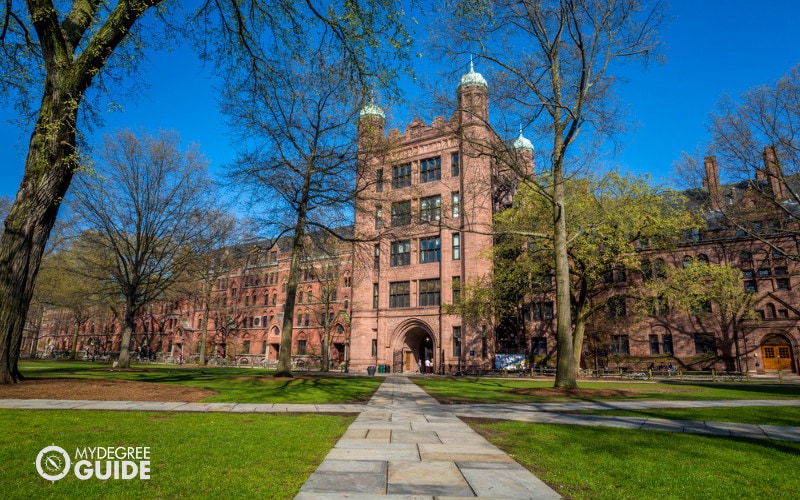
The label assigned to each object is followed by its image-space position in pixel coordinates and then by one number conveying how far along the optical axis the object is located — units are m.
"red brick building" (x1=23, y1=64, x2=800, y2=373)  35.12
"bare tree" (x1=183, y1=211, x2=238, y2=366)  28.95
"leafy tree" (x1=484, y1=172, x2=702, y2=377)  22.70
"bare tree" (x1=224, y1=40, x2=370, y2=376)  19.88
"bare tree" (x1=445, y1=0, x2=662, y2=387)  15.46
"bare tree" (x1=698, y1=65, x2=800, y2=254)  22.48
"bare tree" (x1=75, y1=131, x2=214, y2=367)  26.27
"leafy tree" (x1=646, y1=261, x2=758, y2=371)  22.62
